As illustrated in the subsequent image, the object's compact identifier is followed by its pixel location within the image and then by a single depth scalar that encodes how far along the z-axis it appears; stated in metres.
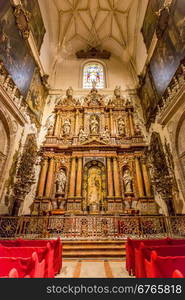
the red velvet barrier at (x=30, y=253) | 2.71
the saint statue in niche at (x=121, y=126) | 12.61
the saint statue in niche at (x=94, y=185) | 9.97
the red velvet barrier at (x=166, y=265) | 1.90
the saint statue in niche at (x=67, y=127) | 12.53
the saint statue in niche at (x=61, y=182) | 10.05
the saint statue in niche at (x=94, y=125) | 12.32
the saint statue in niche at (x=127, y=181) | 10.11
